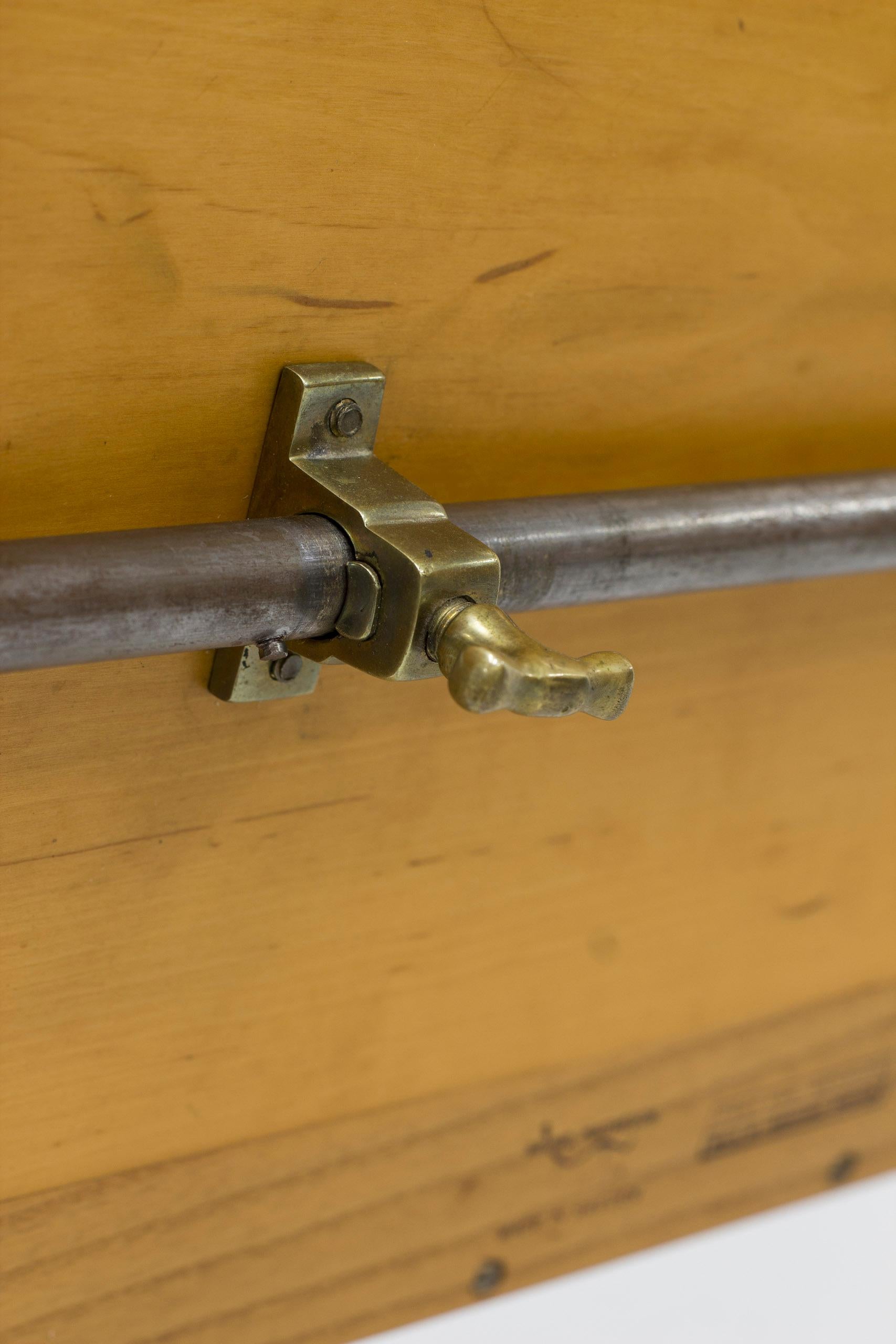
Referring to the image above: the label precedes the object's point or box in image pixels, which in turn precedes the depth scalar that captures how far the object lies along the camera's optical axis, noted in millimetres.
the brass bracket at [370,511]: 711
